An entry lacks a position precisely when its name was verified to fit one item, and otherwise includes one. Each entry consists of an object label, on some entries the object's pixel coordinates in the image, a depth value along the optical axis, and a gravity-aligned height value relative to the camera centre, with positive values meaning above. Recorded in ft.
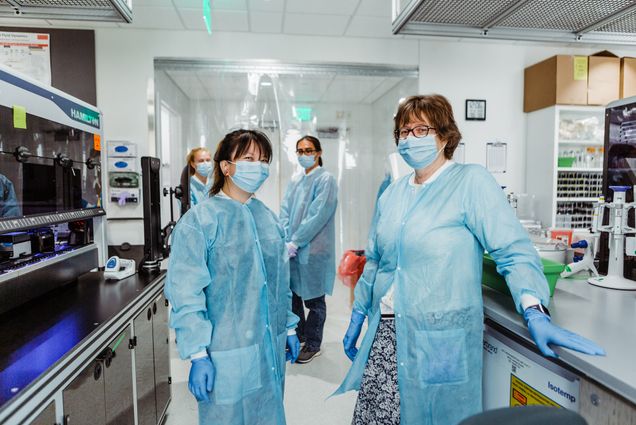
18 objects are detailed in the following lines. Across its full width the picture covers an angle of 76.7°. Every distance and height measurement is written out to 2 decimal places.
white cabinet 12.08 +0.78
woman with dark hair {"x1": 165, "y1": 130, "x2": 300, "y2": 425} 4.06 -1.15
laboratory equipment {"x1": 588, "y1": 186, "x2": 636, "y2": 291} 4.85 -0.61
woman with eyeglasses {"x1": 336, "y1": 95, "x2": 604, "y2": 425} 3.98 -0.92
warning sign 4.00 -2.12
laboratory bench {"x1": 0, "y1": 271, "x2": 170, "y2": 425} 3.28 -1.61
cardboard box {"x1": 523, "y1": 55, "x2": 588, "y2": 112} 11.53 +3.17
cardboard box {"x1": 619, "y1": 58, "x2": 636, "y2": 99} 11.84 +3.32
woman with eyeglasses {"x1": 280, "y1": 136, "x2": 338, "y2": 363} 9.31 -1.25
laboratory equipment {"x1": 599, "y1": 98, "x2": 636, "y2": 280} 5.47 +0.48
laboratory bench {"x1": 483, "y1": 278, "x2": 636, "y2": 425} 2.89 -1.27
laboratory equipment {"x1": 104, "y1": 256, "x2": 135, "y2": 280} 6.51 -1.32
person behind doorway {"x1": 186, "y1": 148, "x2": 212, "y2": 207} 10.61 +0.50
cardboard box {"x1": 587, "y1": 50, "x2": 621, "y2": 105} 11.69 +3.27
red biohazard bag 12.50 -2.44
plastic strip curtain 12.30 +2.47
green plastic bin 4.27 -0.98
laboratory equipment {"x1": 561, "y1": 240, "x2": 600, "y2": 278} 5.42 -1.02
